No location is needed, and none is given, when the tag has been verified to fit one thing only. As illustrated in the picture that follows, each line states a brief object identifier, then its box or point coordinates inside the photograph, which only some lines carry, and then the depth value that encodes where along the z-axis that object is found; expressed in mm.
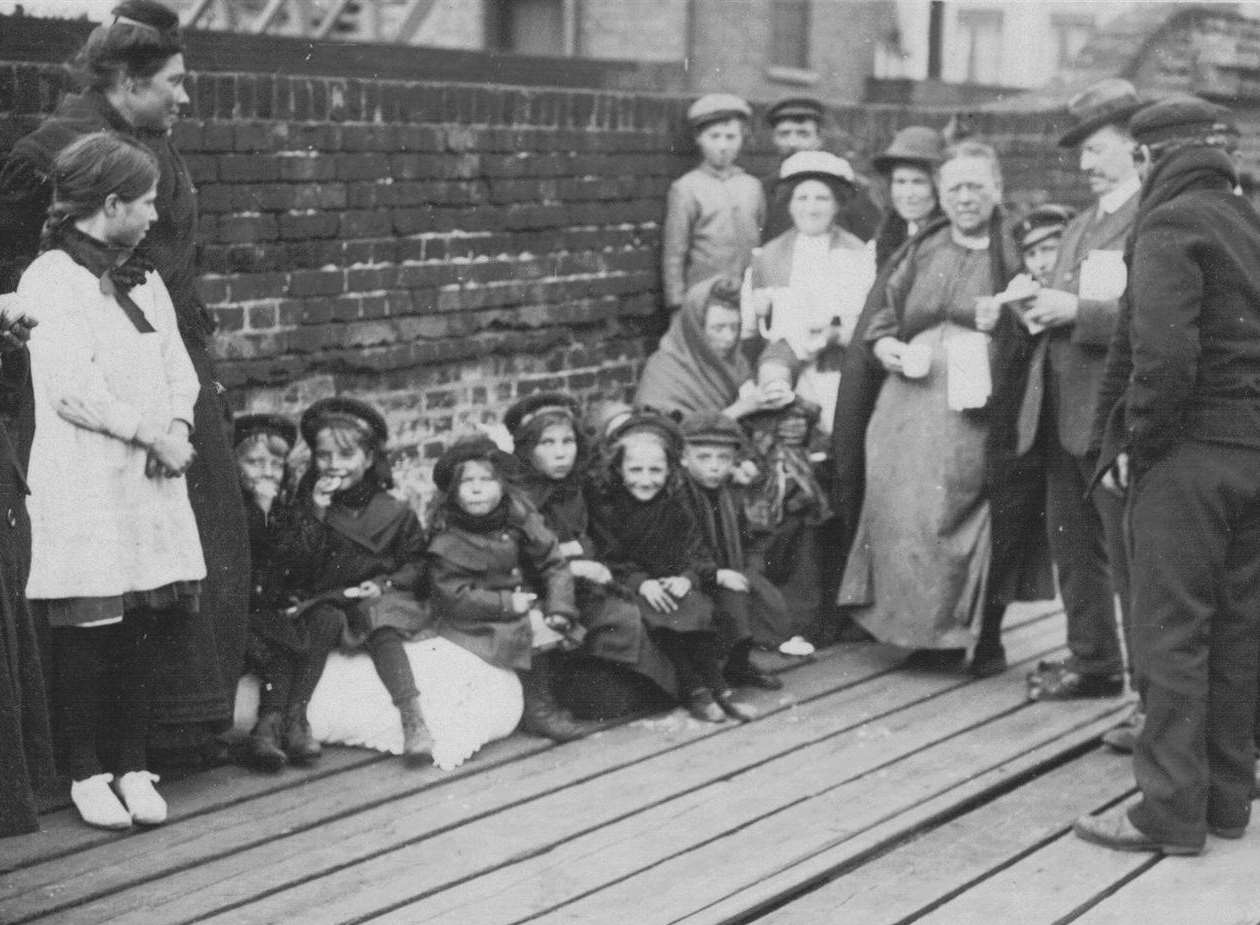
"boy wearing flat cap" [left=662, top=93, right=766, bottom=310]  8406
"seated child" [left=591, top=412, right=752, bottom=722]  6336
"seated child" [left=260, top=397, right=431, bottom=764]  5836
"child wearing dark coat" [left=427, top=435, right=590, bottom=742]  5984
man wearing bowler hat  6523
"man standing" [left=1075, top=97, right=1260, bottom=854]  5160
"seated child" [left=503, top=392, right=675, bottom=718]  6223
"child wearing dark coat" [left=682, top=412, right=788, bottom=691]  6727
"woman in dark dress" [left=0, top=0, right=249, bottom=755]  5285
